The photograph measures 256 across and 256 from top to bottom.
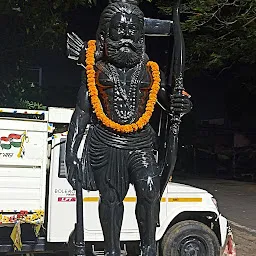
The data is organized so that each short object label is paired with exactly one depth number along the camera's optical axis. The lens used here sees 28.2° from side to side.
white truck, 6.30
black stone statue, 3.92
